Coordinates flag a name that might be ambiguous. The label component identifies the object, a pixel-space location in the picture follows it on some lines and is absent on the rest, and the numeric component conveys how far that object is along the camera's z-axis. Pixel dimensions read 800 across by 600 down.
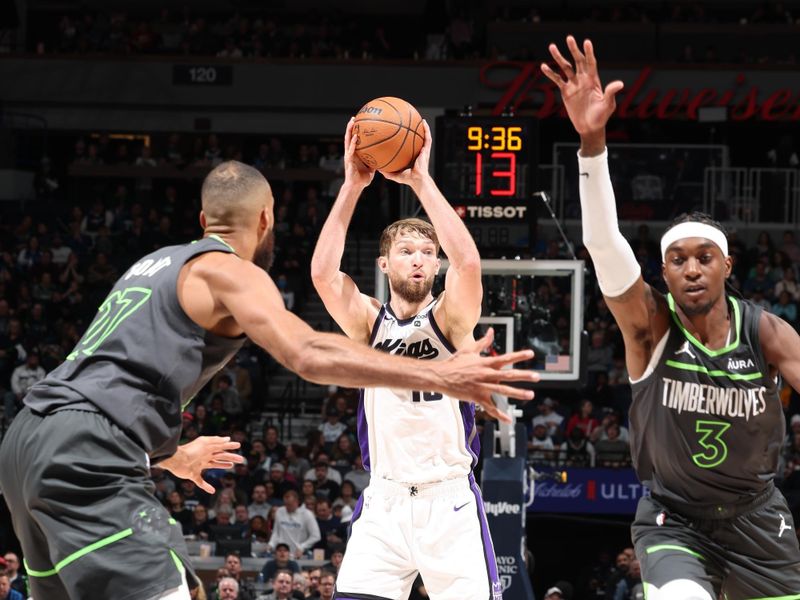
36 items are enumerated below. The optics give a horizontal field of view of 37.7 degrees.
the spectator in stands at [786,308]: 18.46
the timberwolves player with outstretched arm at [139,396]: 3.93
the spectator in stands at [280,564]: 13.17
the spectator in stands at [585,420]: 16.50
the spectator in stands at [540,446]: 16.09
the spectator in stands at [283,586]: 12.30
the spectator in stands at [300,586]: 12.43
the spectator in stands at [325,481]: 15.10
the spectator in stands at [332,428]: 16.98
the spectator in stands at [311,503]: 14.84
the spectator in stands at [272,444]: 16.62
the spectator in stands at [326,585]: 12.17
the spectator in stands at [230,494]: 15.05
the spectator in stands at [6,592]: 12.16
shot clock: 11.40
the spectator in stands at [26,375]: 17.44
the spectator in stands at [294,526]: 14.36
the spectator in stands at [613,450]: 15.95
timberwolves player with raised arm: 5.05
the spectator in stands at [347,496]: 14.89
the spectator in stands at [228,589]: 12.11
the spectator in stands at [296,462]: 16.01
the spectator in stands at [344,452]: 16.09
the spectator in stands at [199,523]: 14.68
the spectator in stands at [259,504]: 15.04
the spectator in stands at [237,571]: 12.67
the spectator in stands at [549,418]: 16.66
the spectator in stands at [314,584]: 12.50
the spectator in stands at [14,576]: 12.45
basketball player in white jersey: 5.84
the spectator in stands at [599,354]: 18.30
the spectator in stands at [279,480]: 15.37
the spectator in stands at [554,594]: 12.94
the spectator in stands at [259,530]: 14.62
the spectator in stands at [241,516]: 14.82
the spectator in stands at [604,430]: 16.14
